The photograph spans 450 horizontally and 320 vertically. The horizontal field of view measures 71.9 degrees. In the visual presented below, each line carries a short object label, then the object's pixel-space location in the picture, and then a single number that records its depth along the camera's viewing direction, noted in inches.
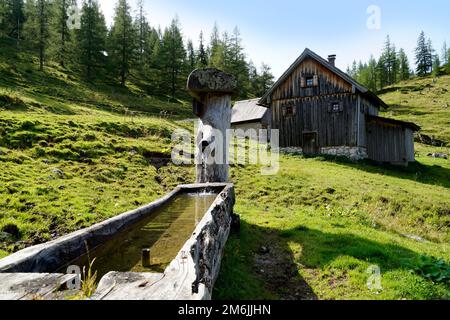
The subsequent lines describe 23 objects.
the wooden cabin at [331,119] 983.0
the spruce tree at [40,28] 1916.8
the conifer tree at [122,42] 2169.0
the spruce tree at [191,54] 3229.6
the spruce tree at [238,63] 2400.3
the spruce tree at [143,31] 2844.5
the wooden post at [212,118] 320.8
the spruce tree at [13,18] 2524.4
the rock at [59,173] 459.6
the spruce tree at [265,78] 2625.5
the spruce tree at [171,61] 2376.6
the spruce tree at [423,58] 3772.1
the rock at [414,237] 370.7
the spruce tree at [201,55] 3012.8
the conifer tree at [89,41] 2026.3
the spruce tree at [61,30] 2011.6
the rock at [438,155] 1218.9
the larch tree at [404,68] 3566.4
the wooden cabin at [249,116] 1438.2
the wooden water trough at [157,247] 101.0
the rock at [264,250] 276.5
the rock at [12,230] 270.3
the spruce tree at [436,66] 3364.7
